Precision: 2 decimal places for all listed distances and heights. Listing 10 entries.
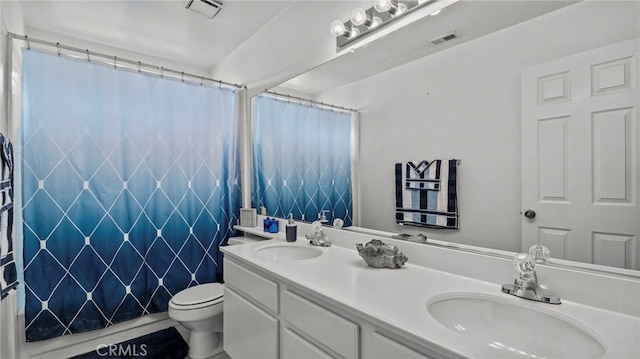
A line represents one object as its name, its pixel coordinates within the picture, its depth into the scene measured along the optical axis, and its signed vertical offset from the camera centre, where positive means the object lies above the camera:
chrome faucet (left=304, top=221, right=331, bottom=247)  1.75 -0.33
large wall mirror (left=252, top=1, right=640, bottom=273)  0.87 +0.22
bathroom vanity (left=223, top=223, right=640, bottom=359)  0.77 -0.37
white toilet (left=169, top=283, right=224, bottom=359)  1.88 -0.84
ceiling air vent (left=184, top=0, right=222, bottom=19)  1.96 +1.17
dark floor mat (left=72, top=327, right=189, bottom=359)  2.00 -1.15
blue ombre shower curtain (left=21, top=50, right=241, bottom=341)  1.81 -0.05
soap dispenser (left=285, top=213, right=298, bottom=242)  1.89 -0.32
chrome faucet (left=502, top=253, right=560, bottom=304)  0.92 -0.33
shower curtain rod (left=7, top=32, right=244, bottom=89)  1.71 +0.82
